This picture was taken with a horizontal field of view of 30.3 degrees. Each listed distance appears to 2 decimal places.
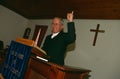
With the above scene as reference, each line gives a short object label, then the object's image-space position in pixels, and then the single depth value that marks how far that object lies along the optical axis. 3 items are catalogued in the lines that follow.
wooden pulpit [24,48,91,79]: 2.12
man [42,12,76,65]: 3.09
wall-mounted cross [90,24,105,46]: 4.01
